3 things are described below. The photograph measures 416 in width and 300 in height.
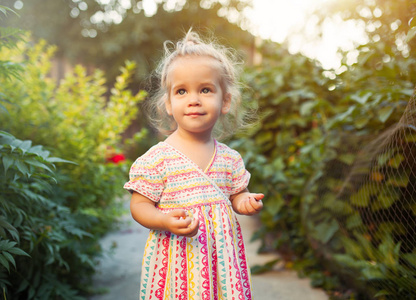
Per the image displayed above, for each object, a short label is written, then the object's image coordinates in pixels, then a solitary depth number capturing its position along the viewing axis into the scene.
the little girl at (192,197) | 1.37
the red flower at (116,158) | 3.14
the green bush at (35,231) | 1.42
